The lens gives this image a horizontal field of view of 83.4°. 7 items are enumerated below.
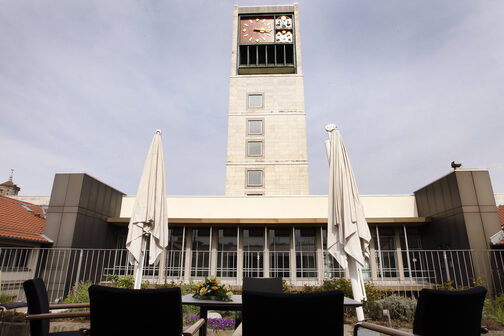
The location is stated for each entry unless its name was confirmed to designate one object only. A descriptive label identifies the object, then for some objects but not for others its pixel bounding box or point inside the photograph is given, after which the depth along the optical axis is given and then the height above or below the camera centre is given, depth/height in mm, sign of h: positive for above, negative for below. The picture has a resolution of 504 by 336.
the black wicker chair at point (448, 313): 2398 -471
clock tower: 20547 +11063
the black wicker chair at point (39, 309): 2697 -538
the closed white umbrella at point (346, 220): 4699 +580
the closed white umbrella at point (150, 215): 5238 +744
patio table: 3170 -523
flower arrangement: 3488 -436
